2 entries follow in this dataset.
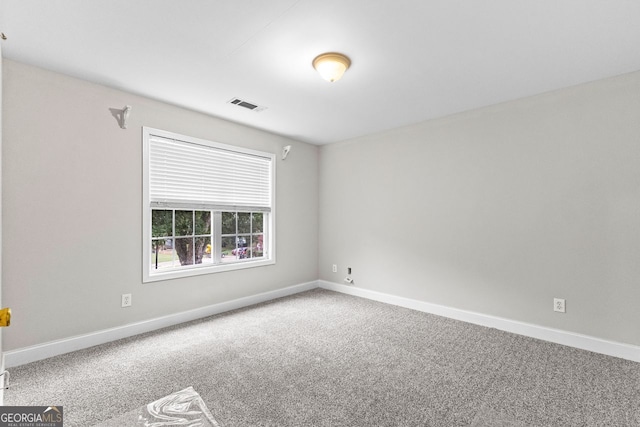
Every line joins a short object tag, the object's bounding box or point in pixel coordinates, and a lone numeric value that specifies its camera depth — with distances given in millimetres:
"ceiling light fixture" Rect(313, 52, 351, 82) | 2260
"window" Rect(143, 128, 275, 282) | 3197
